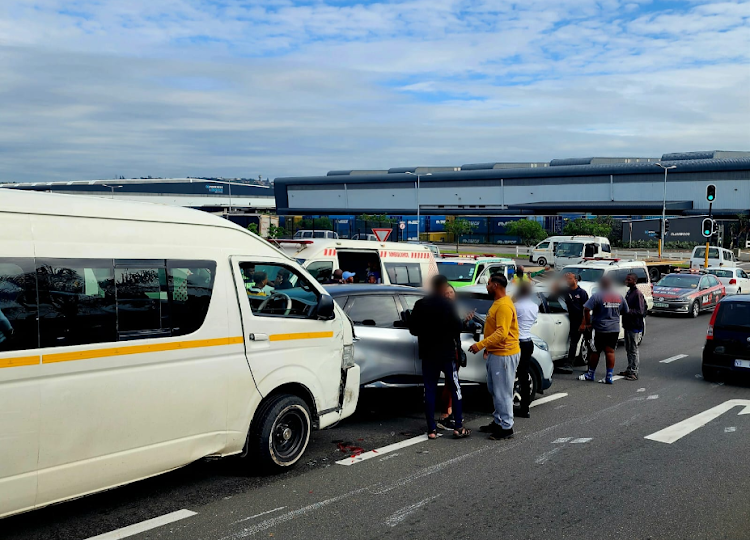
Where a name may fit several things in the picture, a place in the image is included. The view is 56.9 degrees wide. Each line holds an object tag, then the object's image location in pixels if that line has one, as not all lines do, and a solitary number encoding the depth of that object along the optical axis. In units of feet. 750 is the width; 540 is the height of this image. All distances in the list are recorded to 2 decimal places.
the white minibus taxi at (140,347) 15.34
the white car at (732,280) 85.56
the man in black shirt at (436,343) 24.57
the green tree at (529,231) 232.94
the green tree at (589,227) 212.02
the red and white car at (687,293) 71.92
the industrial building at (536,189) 237.04
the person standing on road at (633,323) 37.65
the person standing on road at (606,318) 36.24
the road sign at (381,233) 74.38
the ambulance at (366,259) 49.62
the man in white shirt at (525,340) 27.91
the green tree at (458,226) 223.51
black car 36.42
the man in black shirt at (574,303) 38.76
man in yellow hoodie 24.63
